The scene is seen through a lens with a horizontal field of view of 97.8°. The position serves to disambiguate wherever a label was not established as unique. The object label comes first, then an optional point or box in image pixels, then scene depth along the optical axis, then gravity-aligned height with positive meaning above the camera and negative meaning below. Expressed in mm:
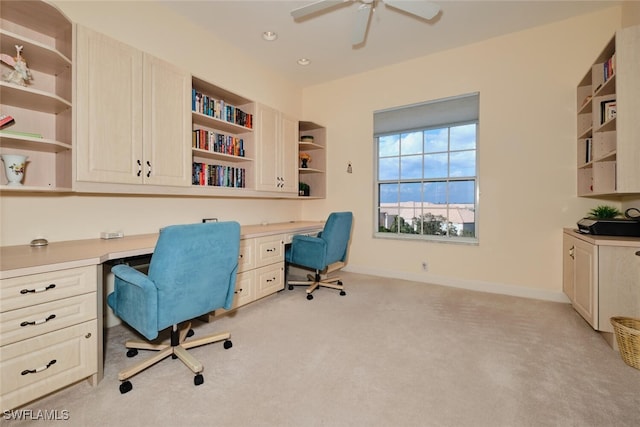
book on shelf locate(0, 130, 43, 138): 1625 +476
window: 3613 +583
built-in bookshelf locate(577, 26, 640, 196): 2066 +778
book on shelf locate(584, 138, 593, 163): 2673 +621
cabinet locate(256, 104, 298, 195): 3462 +803
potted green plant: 2629 +4
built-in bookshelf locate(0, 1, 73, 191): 1728 +731
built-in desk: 1306 -541
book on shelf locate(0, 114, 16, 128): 1705 +565
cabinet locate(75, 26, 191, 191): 1966 +759
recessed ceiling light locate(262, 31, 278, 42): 3240 +2079
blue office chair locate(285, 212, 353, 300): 3133 -427
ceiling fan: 2340 +1770
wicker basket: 1781 -852
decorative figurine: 1724 +891
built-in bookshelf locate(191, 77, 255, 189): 2857 +830
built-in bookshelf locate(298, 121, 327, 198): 4473 +851
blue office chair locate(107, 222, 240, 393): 1543 -437
